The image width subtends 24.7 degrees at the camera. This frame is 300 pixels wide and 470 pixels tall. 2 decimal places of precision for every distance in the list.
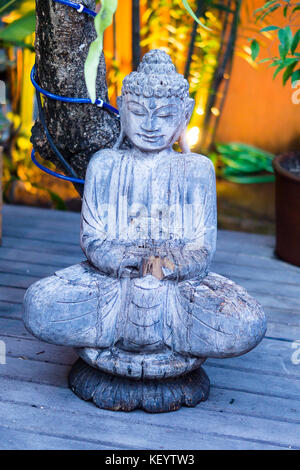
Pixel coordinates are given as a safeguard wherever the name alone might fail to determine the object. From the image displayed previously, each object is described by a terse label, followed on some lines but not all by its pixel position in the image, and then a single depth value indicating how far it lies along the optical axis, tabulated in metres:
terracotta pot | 3.70
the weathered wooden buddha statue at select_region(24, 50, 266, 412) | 2.28
